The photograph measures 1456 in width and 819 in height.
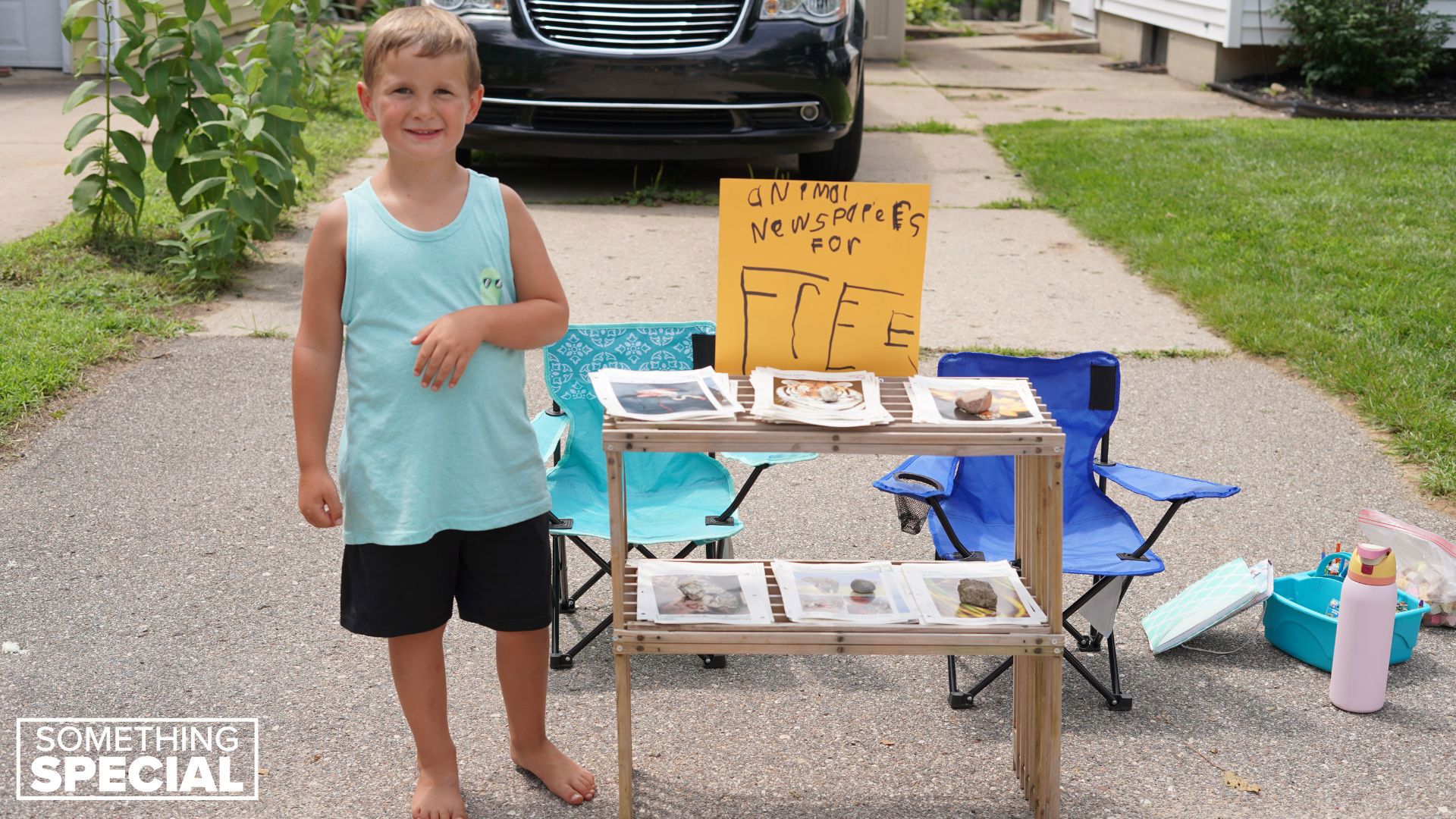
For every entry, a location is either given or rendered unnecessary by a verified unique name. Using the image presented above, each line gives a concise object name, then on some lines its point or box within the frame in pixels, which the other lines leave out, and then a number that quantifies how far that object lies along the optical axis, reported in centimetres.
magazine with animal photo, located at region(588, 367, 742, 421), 278
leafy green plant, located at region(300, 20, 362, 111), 1055
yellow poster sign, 296
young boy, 258
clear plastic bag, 370
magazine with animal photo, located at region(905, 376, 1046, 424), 281
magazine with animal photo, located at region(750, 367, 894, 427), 272
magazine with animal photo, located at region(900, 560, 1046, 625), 286
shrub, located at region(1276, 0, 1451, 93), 1223
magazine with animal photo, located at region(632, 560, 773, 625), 287
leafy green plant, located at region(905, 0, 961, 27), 2000
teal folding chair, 360
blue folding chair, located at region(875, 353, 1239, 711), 336
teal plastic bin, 349
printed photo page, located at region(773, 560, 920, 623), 287
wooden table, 270
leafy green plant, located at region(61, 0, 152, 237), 615
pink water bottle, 324
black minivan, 761
